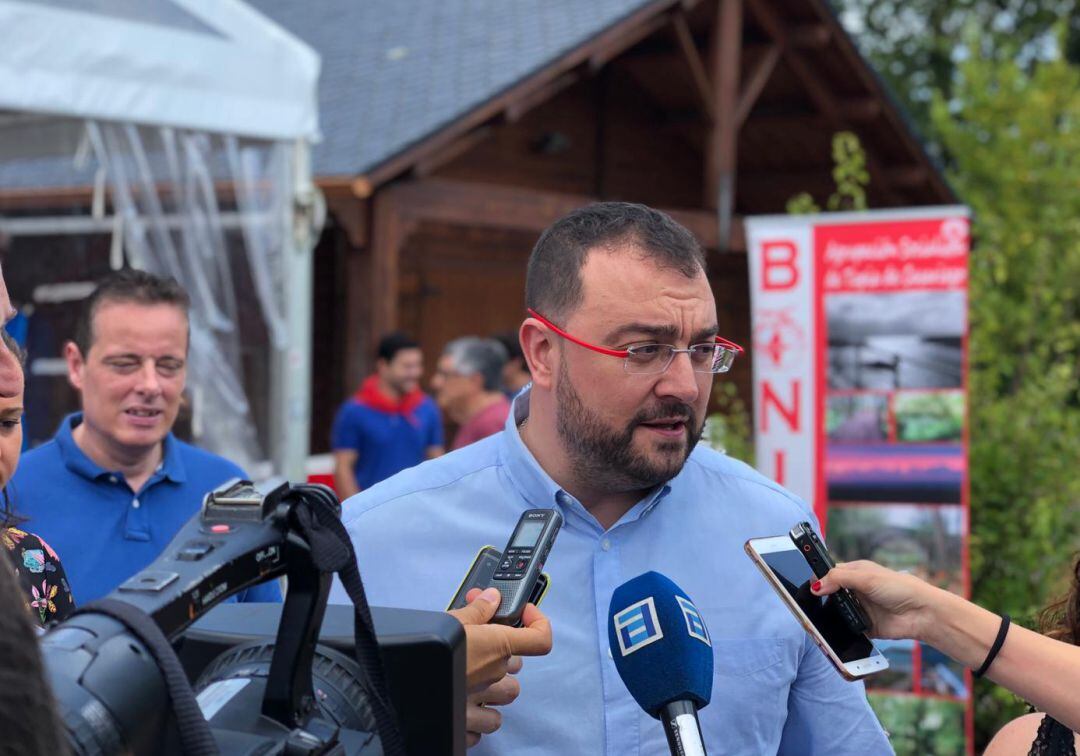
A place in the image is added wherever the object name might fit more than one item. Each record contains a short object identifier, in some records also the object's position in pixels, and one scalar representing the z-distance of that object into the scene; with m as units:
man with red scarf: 8.09
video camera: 1.02
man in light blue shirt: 2.25
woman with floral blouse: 2.29
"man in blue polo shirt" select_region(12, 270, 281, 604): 3.39
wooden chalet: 9.83
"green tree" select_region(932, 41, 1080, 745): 6.80
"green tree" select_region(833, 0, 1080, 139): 29.84
